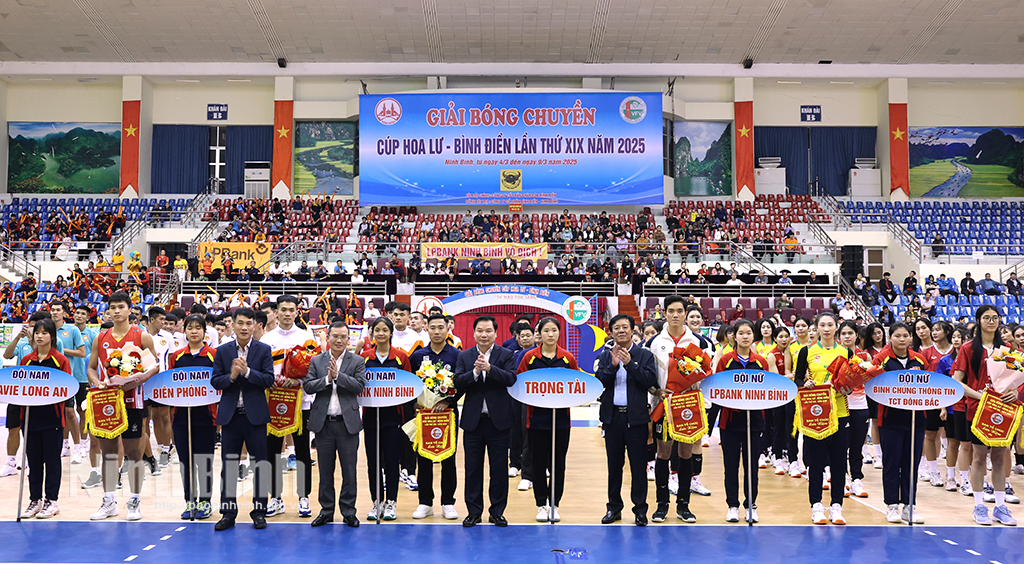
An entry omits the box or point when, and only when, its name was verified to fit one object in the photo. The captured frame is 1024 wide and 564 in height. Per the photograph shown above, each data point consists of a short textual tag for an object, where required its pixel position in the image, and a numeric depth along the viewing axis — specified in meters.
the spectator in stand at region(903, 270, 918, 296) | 21.98
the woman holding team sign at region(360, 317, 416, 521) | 6.30
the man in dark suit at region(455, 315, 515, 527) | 6.08
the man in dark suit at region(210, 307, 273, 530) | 5.98
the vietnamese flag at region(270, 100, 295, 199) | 30.19
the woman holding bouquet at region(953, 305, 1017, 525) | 6.38
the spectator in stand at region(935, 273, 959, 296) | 21.05
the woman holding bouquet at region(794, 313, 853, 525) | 6.28
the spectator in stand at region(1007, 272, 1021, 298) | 20.86
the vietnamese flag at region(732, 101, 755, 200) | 30.19
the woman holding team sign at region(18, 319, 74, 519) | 6.22
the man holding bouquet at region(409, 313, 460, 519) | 6.27
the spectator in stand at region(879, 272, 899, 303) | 21.73
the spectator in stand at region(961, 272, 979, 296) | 21.39
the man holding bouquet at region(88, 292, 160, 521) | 6.18
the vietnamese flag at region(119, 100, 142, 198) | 30.12
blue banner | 28.39
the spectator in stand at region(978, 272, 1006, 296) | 21.27
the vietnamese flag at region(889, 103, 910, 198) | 30.39
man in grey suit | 6.10
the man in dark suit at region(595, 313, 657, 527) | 6.09
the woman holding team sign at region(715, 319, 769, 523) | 6.19
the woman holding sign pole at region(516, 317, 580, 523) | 6.27
